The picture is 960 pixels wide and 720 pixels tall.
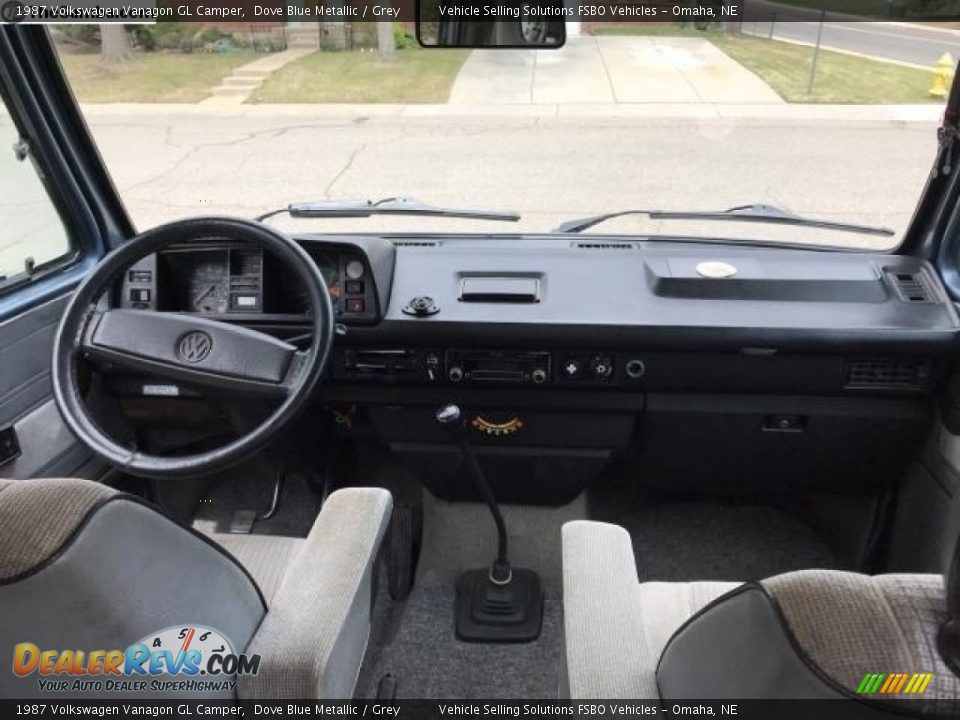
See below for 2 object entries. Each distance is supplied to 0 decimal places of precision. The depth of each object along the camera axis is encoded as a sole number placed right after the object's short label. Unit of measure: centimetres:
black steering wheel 168
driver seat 90
